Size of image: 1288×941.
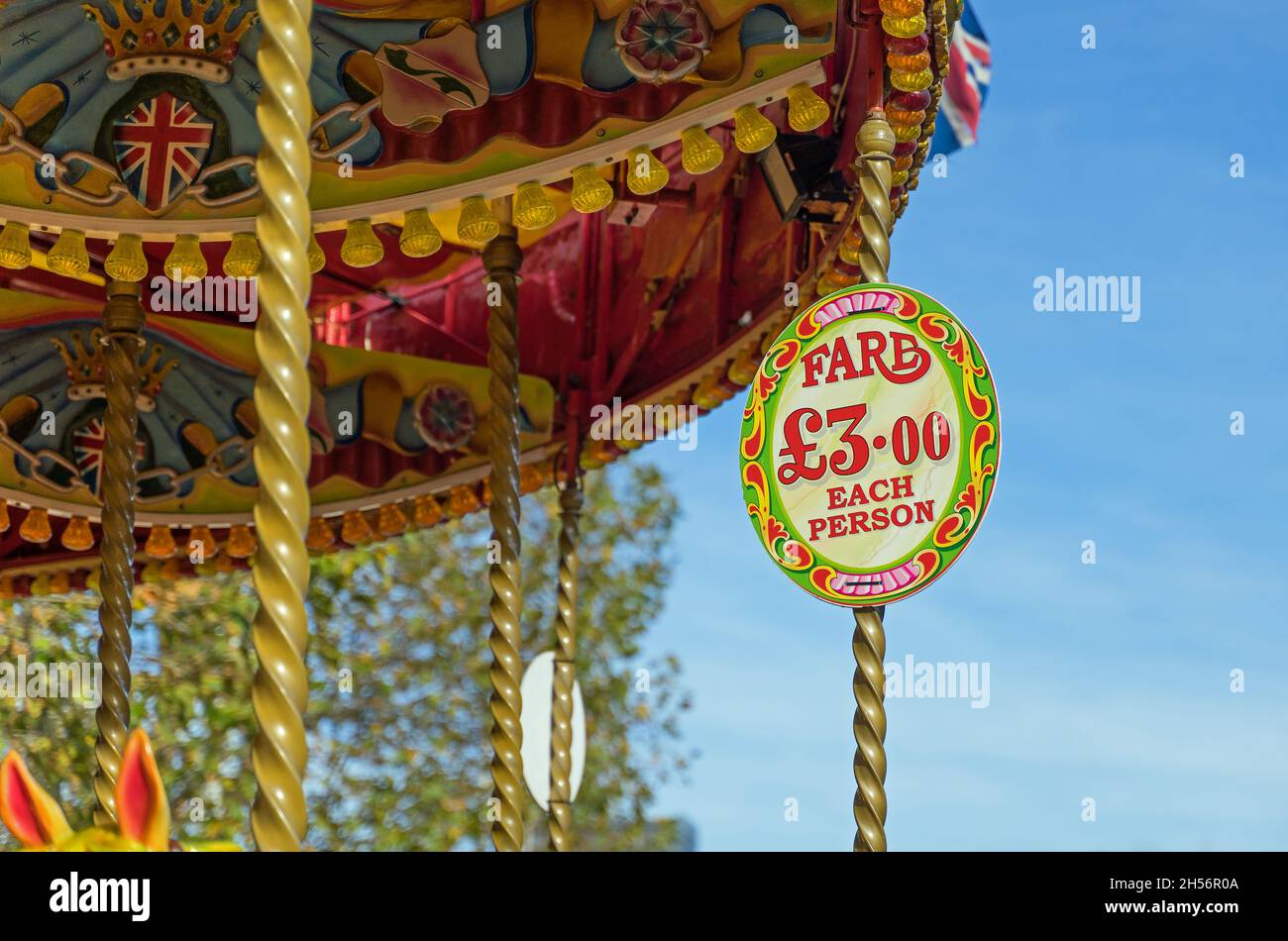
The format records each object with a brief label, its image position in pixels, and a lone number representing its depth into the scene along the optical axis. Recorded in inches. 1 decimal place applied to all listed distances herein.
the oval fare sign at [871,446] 158.2
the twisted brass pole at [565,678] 282.2
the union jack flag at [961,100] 484.1
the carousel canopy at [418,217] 205.9
